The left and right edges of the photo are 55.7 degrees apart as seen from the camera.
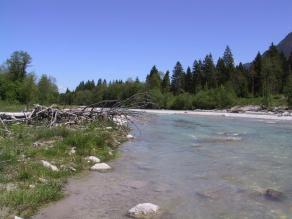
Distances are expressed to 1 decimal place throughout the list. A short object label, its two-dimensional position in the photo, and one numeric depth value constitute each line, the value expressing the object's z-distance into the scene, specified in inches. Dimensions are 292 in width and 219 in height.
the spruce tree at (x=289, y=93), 2086.2
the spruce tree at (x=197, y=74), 3437.5
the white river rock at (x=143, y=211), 234.6
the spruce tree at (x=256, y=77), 2901.2
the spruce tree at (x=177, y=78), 3681.3
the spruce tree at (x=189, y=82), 3546.4
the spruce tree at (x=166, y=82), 3695.2
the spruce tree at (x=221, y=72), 3243.4
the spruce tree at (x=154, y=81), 3526.3
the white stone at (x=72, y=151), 404.8
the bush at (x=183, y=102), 3045.7
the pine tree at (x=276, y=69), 2658.4
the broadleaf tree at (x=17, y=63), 2594.7
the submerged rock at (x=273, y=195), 283.2
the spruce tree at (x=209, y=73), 3280.8
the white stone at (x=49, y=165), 328.2
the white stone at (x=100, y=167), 367.3
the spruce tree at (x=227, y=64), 3225.6
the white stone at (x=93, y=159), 393.9
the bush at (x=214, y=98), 2690.5
